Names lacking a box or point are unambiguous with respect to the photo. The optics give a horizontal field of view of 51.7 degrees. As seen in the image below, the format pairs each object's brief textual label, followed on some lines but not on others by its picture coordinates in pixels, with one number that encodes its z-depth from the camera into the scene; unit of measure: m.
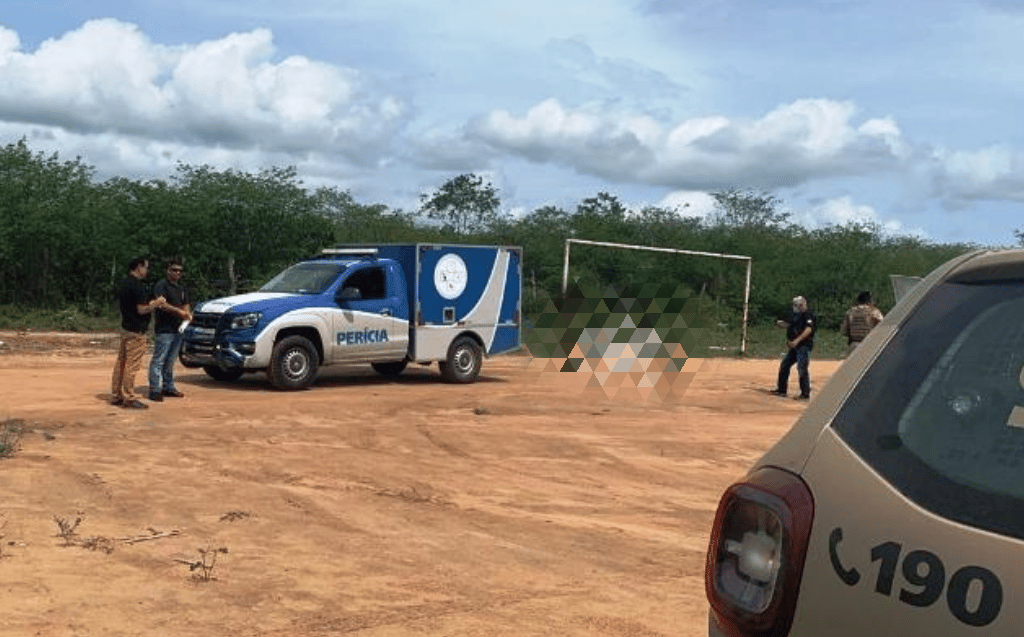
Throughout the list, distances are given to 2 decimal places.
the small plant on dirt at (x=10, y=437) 9.76
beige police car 1.91
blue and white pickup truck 15.53
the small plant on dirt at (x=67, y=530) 6.82
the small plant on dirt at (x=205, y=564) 6.14
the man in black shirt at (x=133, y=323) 12.80
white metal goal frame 21.25
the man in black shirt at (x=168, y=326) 13.53
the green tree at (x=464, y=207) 43.22
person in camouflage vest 16.66
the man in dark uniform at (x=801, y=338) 17.95
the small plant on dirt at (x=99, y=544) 6.65
